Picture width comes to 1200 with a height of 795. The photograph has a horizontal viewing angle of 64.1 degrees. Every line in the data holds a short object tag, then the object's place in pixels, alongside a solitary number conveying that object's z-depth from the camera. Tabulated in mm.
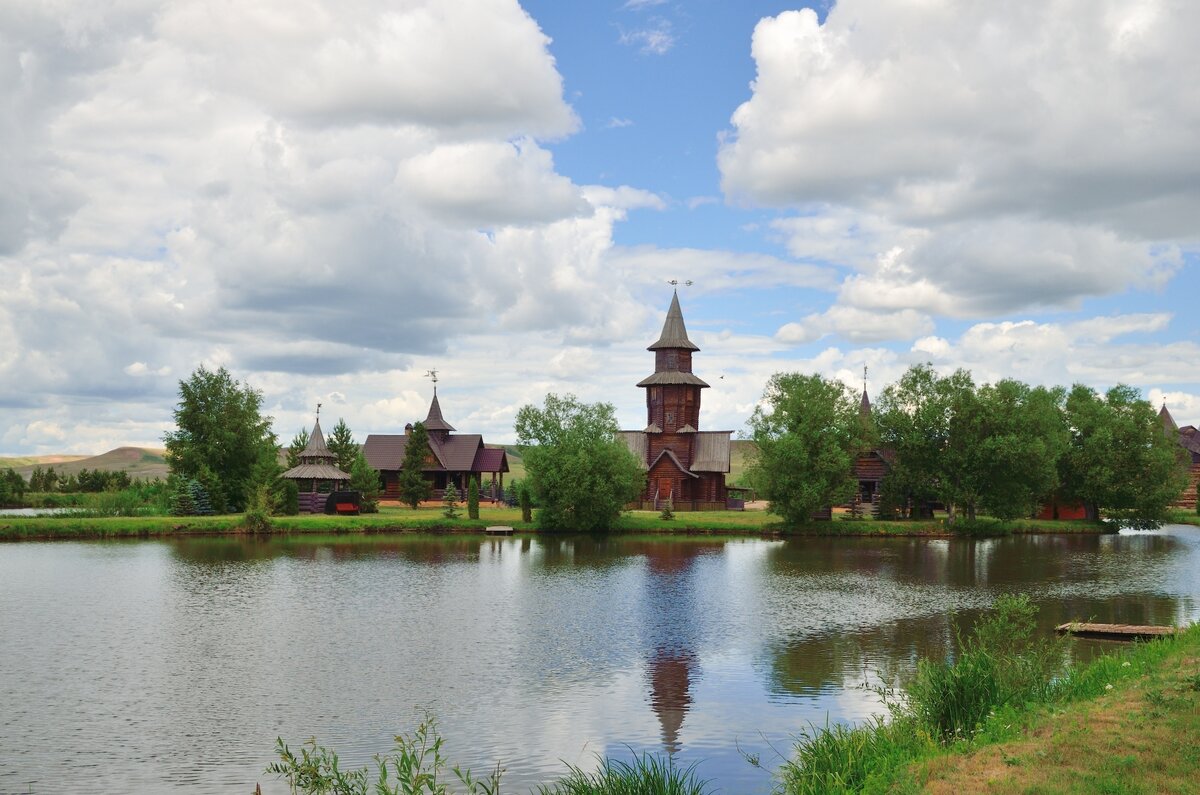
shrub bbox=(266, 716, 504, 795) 10578
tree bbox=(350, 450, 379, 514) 70750
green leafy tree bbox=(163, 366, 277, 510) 68500
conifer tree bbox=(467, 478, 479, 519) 65500
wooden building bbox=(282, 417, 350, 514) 68750
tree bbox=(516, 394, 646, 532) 62375
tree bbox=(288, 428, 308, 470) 77025
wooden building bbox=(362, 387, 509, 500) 81938
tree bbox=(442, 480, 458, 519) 65694
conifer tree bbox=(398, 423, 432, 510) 75000
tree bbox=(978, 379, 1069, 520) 62719
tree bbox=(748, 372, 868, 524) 61750
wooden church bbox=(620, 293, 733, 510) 78562
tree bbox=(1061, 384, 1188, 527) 69688
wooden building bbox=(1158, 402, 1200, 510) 94438
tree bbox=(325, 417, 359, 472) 80625
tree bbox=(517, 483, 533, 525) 66375
